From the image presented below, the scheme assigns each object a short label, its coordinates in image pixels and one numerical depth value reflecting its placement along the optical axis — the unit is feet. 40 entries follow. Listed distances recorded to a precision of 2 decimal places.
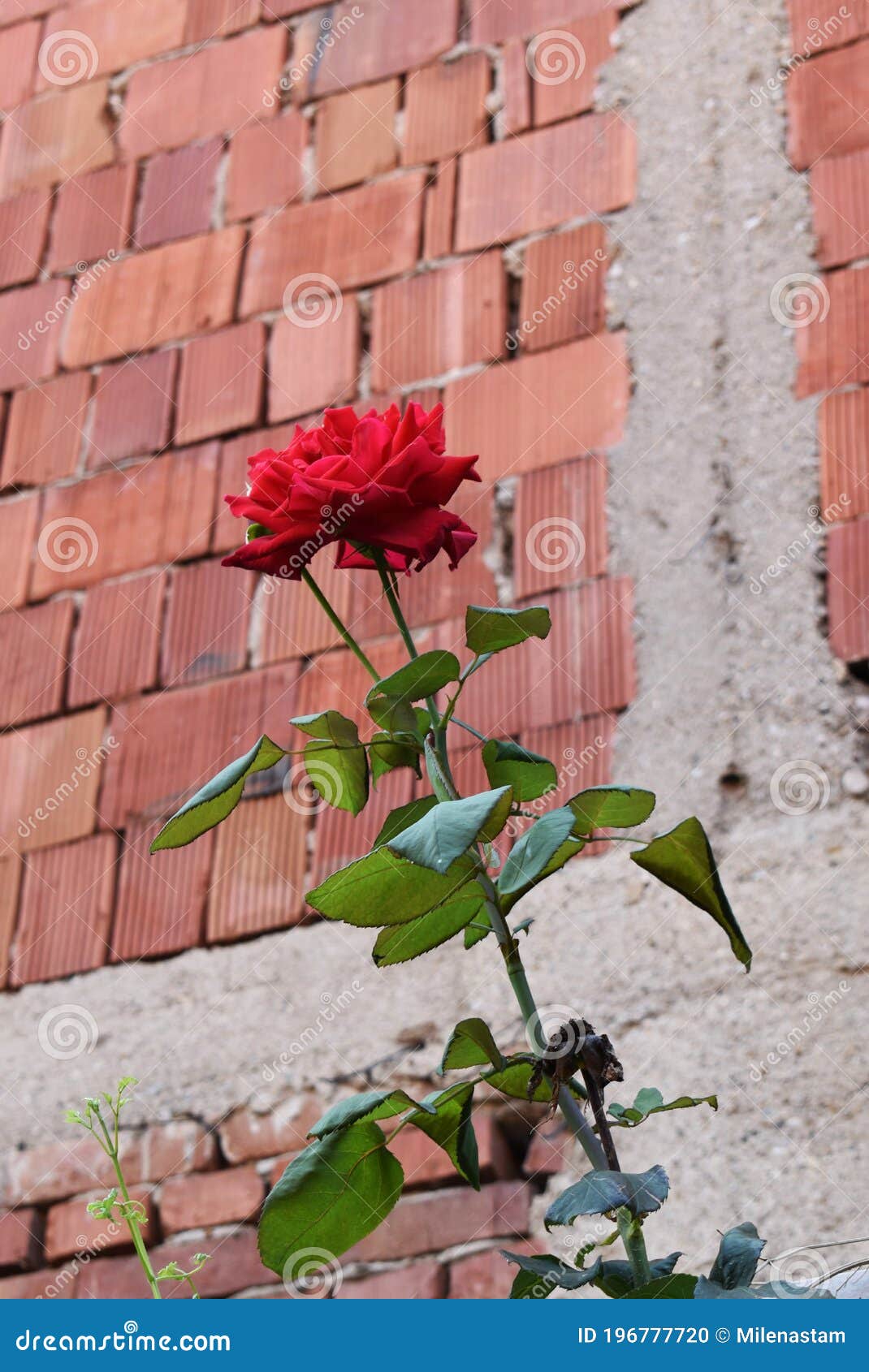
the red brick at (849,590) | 6.22
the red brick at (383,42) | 8.52
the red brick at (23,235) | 9.12
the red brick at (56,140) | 9.32
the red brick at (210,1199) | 6.21
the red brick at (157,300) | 8.45
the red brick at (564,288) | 7.44
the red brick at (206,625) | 7.46
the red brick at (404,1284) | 5.72
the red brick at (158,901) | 6.89
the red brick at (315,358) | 7.86
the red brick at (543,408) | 7.17
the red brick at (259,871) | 6.75
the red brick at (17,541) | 8.14
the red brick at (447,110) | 8.20
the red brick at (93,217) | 8.96
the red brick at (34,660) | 7.80
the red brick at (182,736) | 7.22
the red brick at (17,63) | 9.77
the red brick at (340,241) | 8.08
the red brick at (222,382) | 8.05
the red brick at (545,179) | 7.73
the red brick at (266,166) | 8.55
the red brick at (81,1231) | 6.29
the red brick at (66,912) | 7.06
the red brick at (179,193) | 8.73
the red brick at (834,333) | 6.77
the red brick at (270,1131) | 6.26
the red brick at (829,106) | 7.27
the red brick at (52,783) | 7.47
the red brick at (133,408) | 8.23
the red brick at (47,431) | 8.41
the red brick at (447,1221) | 5.78
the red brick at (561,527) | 6.90
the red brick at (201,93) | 8.93
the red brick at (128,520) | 7.86
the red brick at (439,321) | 7.64
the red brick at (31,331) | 8.76
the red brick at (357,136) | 8.36
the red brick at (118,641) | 7.64
